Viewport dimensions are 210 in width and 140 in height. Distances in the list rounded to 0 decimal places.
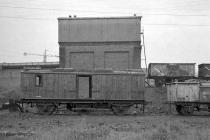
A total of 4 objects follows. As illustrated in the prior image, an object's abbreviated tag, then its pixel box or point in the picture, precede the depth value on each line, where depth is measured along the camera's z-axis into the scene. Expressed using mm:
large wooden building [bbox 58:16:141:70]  43938
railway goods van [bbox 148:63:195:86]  43647
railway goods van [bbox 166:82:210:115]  29219
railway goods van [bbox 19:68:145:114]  29344
